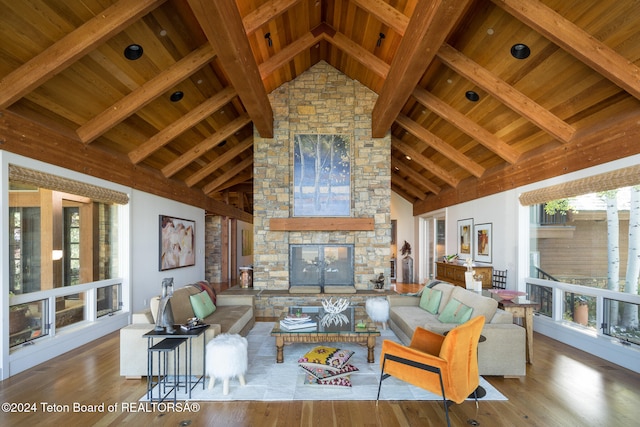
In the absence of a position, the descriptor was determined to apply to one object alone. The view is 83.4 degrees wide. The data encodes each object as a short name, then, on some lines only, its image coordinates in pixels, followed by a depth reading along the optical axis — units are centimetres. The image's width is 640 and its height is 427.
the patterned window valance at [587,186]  388
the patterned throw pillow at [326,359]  388
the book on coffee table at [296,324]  434
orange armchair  289
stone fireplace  763
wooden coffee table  414
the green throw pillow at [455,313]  412
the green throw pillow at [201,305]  469
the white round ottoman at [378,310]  559
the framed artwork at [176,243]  762
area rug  339
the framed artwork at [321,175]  767
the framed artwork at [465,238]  816
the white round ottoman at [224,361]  342
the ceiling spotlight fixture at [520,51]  416
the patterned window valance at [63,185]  401
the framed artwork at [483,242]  718
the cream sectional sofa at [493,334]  378
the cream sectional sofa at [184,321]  374
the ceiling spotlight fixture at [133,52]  425
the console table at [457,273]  668
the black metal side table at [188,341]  334
